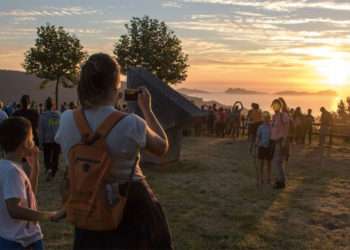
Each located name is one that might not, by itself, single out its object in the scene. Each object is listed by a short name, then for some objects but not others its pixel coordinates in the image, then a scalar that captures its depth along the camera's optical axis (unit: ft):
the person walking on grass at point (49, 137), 36.04
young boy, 10.40
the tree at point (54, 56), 139.03
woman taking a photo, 8.68
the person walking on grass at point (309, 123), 77.10
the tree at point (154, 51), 136.15
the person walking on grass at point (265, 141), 33.83
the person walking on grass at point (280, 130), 33.37
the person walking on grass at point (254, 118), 59.15
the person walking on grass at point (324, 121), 60.59
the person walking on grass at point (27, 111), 34.37
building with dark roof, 41.70
